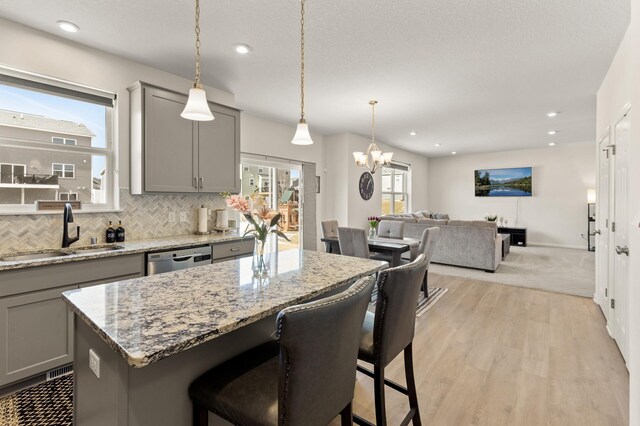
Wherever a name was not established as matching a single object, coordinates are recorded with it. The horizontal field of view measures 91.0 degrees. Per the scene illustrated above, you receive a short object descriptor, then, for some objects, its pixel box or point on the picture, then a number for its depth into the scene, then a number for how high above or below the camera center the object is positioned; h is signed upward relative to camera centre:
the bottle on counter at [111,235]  2.97 -0.24
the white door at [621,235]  2.51 -0.20
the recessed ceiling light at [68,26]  2.50 +1.49
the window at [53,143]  2.57 +0.60
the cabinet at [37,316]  2.07 -0.74
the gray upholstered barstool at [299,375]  0.91 -0.58
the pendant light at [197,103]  1.84 +0.63
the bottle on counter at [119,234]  3.04 -0.23
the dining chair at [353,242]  3.87 -0.39
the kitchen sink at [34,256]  2.40 -0.37
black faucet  2.62 -0.13
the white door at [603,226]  3.20 -0.16
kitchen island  1.00 -0.39
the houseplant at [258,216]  1.75 -0.03
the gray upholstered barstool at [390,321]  1.41 -0.52
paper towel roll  3.67 -0.11
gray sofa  5.58 -0.57
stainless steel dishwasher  2.74 -0.45
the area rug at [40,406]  1.89 -1.27
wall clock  6.91 +0.56
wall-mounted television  8.75 +0.84
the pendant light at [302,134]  2.35 +0.58
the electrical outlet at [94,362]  1.14 -0.56
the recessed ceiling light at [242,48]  2.87 +1.51
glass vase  1.78 -0.33
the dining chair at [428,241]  3.88 -0.38
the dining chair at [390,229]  5.14 -0.30
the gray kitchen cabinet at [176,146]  3.03 +0.68
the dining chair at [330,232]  4.65 -0.33
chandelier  4.73 +0.81
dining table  3.94 -0.46
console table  8.47 -0.64
